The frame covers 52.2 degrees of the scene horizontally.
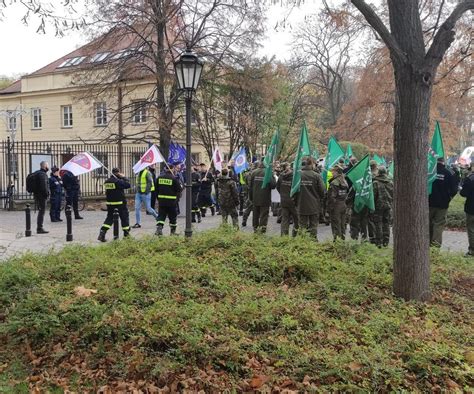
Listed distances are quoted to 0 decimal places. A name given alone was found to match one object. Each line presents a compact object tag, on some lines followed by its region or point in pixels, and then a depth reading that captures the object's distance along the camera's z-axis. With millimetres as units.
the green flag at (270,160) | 12034
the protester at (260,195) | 12141
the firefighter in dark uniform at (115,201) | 11961
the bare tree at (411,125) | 5734
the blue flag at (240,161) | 17984
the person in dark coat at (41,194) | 13711
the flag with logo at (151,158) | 13133
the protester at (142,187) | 15000
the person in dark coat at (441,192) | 10406
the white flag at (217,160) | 17844
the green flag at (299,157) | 10387
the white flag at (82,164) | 11712
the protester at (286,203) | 11497
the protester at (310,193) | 10656
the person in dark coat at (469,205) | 10617
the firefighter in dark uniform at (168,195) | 12062
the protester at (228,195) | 12781
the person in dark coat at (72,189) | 16641
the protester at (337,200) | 11320
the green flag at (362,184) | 10508
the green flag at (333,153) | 12828
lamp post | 9102
